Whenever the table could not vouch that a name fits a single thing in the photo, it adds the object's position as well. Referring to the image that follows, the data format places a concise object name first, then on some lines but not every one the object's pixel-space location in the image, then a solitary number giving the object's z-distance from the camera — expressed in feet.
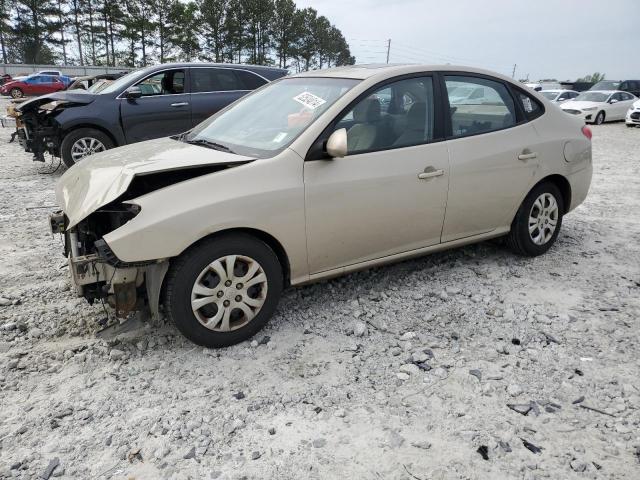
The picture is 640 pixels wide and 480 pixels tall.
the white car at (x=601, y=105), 66.23
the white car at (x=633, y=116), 61.98
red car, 104.04
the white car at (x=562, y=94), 78.54
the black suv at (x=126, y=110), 26.16
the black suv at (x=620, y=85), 78.18
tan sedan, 9.72
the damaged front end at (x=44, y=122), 26.05
